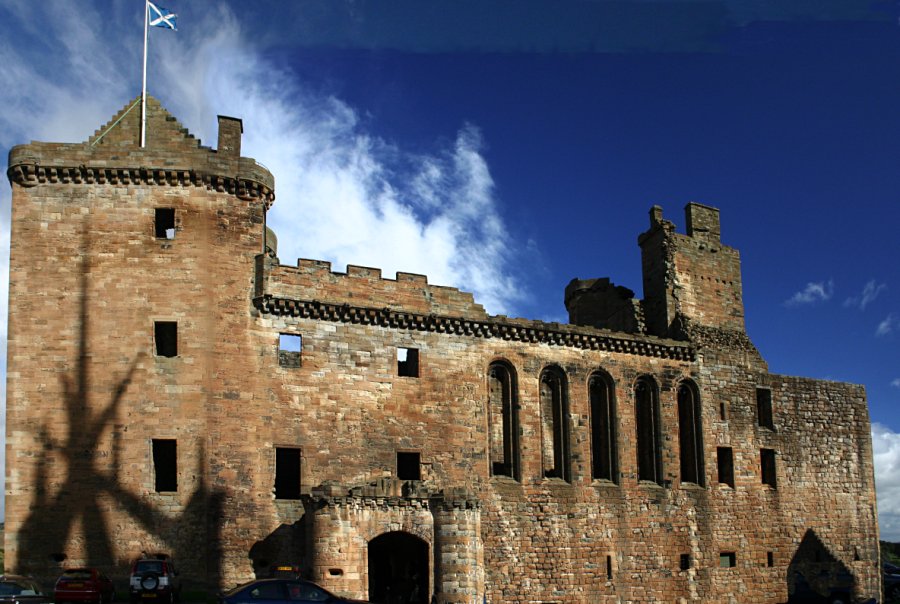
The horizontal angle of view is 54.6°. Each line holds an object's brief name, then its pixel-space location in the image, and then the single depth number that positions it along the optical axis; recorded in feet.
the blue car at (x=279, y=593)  62.59
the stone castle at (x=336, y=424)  84.43
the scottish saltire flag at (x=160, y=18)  95.35
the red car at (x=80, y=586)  73.41
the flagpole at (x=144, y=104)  93.50
